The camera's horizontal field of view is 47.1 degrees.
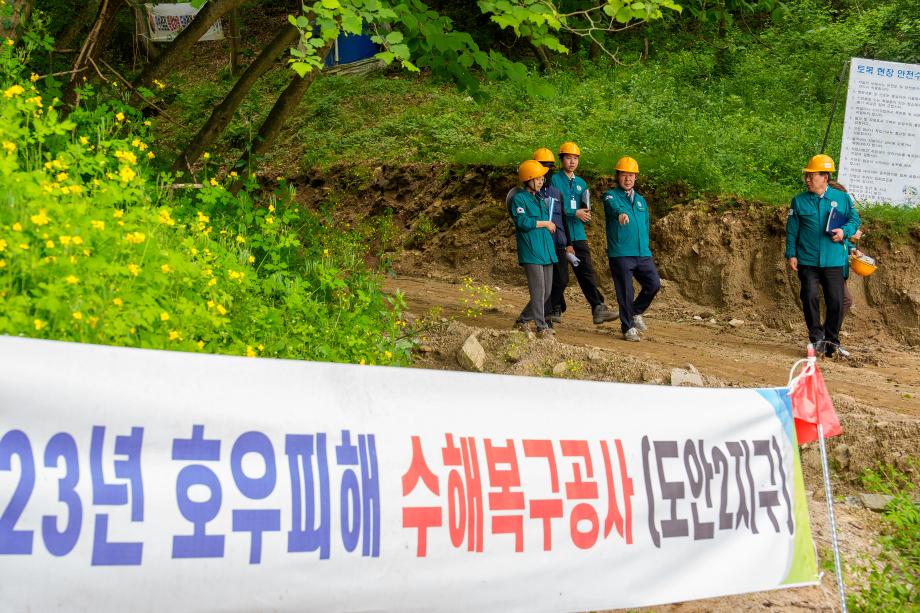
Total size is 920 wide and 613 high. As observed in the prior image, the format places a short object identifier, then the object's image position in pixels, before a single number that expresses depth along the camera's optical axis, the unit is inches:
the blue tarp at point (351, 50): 946.7
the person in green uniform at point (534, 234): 441.7
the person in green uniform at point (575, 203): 481.4
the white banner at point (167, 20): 863.7
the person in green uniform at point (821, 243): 443.8
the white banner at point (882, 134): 556.4
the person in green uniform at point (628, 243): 470.9
